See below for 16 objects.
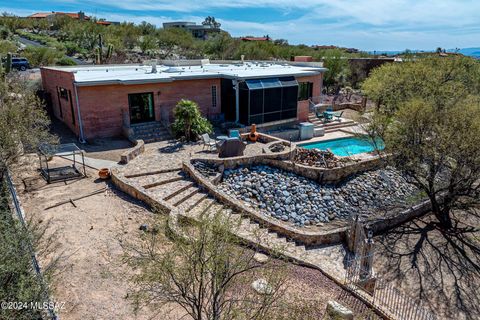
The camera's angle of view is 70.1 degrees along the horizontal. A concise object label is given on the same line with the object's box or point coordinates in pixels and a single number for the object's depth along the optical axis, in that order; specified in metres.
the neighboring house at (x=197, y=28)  122.08
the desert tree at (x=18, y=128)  11.93
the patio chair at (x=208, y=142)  19.23
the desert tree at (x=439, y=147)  14.07
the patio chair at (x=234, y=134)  20.48
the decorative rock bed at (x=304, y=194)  15.94
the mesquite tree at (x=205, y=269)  5.75
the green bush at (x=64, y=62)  43.24
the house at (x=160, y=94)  20.11
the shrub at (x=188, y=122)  20.05
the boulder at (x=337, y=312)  7.89
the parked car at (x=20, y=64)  39.91
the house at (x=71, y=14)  93.81
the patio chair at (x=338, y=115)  30.00
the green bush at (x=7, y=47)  42.12
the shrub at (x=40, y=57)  43.58
